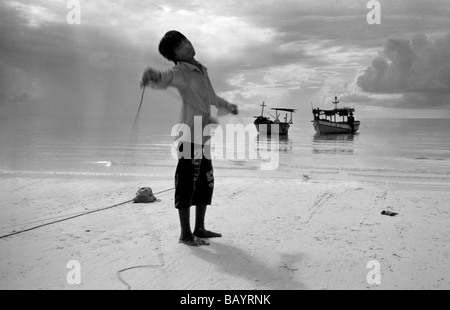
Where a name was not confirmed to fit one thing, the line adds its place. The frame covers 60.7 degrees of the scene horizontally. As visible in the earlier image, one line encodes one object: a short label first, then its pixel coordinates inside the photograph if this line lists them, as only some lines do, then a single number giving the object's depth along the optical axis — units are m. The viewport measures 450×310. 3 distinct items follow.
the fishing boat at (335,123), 59.44
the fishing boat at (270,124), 56.72
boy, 3.13
